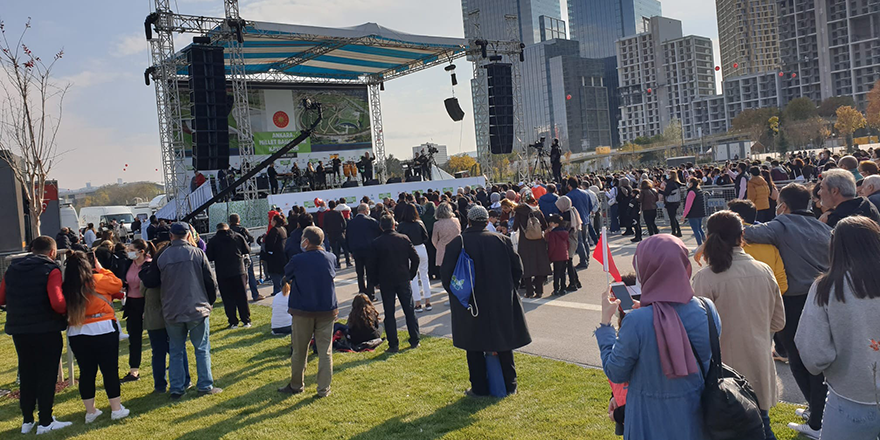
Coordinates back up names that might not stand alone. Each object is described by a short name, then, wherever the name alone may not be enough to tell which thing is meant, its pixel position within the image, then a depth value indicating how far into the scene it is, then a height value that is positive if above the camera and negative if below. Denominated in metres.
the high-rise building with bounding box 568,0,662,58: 192.25 +50.35
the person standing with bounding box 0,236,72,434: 5.57 -0.72
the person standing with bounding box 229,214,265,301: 12.01 -1.22
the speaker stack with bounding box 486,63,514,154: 28.56 +4.16
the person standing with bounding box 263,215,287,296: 11.37 -0.67
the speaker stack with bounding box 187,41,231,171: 19.98 +3.67
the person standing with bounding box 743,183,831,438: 4.64 -0.55
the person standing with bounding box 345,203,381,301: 9.97 -0.43
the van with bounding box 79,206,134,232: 32.53 +0.76
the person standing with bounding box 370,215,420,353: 7.59 -0.77
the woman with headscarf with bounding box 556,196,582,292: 10.46 -0.63
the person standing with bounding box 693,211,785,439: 3.72 -0.77
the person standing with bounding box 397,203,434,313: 9.34 -0.50
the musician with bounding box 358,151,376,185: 29.19 +1.88
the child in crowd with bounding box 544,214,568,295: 10.14 -0.95
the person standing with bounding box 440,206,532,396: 5.47 -0.96
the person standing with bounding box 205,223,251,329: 9.52 -0.68
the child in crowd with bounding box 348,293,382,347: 7.99 -1.46
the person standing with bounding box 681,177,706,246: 12.74 -0.53
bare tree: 10.87 +1.53
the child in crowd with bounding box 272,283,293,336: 9.11 -1.52
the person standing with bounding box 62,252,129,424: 5.68 -0.85
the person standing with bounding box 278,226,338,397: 6.09 -0.87
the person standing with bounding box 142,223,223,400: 6.41 -0.79
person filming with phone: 2.73 -0.73
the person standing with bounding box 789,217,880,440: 2.79 -0.74
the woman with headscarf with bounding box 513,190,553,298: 9.98 -0.96
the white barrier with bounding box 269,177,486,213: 22.03 +0.56
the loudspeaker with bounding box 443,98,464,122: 31.83 +4.56
